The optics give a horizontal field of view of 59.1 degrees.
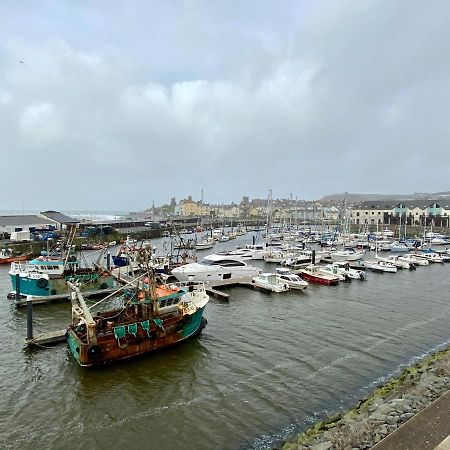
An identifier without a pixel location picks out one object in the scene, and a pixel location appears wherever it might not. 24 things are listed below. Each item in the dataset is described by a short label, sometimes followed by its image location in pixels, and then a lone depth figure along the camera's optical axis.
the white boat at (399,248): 64.81
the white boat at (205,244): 68.94
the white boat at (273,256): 51.50
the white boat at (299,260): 46.19
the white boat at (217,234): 87.00
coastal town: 12.43
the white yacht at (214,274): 35.03
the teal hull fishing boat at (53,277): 28.59
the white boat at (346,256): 53.38
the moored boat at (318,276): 36.62
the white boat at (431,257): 53.69
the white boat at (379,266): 44.61
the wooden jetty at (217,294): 30.17
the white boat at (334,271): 38.08
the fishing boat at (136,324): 17.39
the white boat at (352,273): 39.19
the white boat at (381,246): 66.75
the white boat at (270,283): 32.73
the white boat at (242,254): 51.94
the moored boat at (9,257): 47.78
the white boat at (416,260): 50.03
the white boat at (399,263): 47.97
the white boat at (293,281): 33.69
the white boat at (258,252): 54.08
